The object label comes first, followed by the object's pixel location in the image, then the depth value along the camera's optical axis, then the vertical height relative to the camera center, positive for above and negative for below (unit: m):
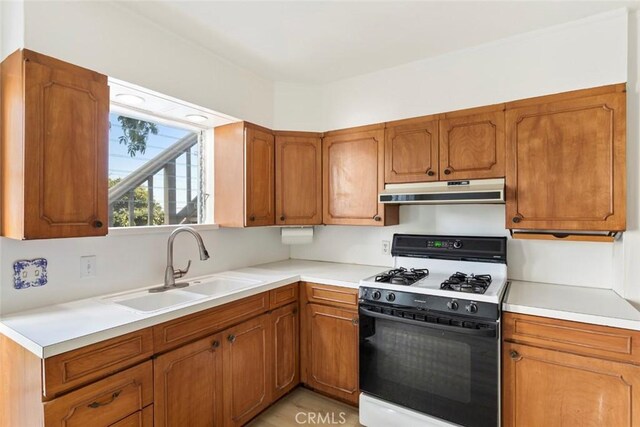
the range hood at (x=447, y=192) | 1.96 +0.13
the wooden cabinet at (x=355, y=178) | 2.50 +0.29
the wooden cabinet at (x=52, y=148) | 1.37 +0.31
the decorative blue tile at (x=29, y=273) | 1.55 -0.28
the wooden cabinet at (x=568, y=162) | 1.75 +0.28
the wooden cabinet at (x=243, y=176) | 2.45 +0.30
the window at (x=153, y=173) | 2.07 +0.30
